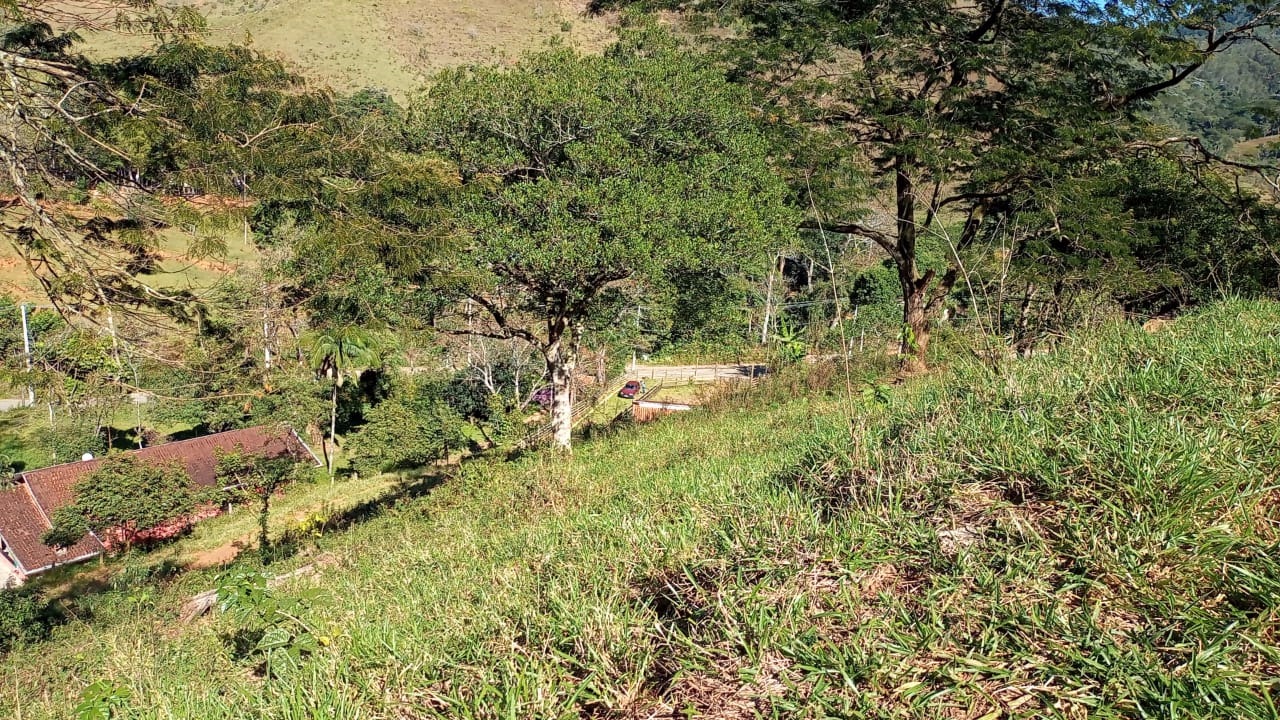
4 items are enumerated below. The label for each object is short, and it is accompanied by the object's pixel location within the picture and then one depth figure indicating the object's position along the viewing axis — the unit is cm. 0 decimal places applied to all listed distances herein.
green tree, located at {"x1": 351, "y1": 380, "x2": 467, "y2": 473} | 2242
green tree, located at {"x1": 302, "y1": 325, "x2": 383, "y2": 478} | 2383
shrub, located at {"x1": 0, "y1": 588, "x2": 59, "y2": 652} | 1029
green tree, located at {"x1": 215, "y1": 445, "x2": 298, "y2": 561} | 2173
